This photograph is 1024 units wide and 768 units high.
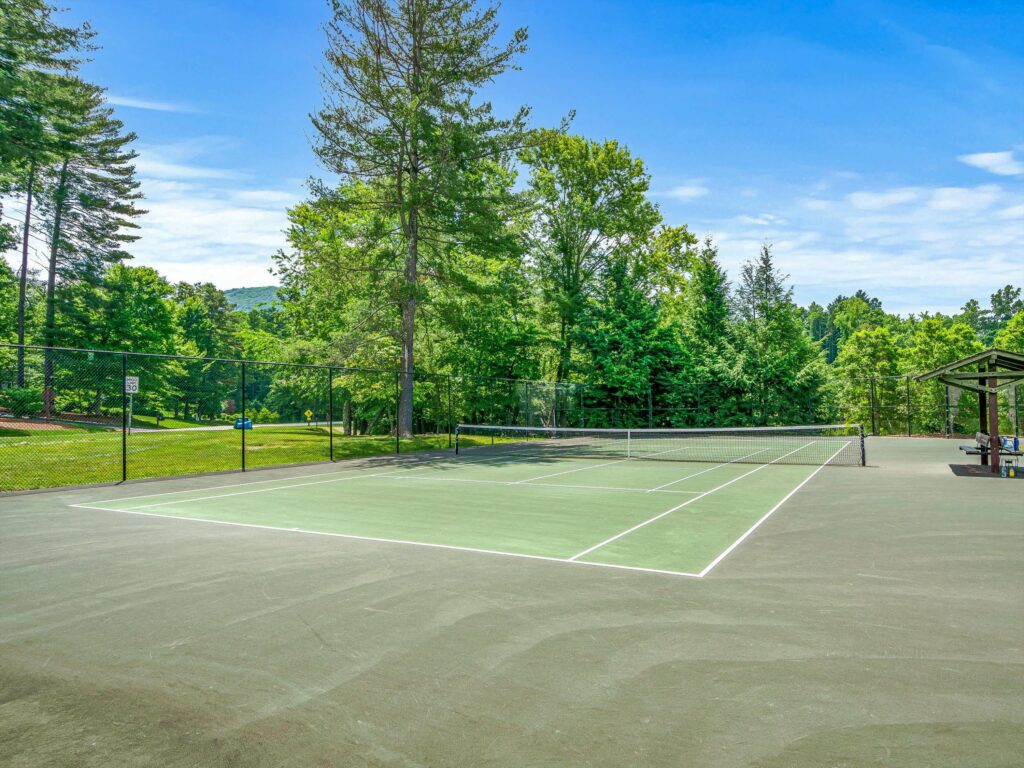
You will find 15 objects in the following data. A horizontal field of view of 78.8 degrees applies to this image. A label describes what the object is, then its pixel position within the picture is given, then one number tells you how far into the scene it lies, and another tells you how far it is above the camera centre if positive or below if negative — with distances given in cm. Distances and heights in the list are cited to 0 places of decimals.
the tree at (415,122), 2328 +1106
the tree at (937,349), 4325 +424
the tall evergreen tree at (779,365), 3522 +247
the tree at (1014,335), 4603 +540
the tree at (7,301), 3671 +686
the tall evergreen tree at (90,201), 3806 +1332
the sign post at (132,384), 1765 +79
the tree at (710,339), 3603 +415
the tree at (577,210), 3716 +1208
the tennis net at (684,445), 2059 -154
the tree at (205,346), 4791 +729
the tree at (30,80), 2600 +1498
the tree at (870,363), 4412 +333
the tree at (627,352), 3566 +329
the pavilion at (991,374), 1452 +80
